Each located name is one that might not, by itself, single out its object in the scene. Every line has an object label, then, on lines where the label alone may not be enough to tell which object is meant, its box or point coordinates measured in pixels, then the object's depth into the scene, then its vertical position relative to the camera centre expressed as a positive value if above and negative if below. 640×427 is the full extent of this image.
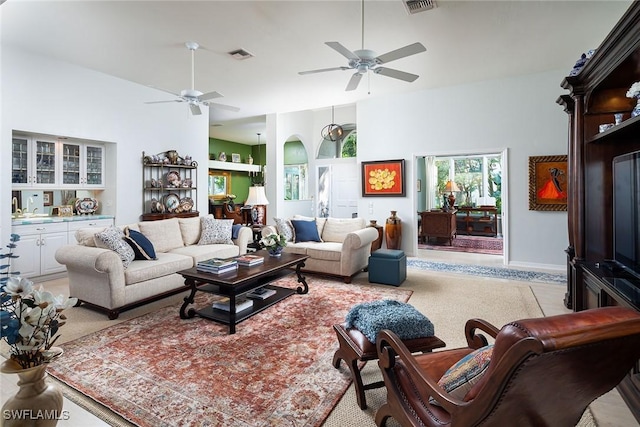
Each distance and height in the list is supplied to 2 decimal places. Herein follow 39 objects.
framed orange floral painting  6.46 +0.72
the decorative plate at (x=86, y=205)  5.29 +0.16
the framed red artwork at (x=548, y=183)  5.18 +0.49
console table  8.99 -0.16
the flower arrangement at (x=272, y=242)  3.89 -0.33
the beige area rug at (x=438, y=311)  1.87 -1.02
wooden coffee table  2.92 -0.69
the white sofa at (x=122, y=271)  3.19 -0.59
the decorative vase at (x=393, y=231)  6.29 -0.33
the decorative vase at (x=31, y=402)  0.87 -0.51
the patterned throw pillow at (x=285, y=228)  5.03 -0.22
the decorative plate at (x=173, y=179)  6.24 +0.68
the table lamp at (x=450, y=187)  9.29 +0.76
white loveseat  4.52 -0.47
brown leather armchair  0.83 -0.45
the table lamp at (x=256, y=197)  6.21 +0.33
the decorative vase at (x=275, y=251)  3.95 -0.45
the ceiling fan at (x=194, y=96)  4.22 +1.56
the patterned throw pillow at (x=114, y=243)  3.39 -0.30
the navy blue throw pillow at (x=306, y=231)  5.16 -0.27
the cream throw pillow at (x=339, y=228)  5.25 -0.23
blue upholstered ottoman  4.36 -0.72
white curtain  9.83 +0.93
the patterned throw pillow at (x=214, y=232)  4.80 -0.26
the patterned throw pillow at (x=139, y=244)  3.70 -0.34
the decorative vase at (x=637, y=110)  2.19 +0.70
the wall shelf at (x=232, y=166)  9.79 +1.56
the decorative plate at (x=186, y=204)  6.35 +0.21
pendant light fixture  7.98 +2.06
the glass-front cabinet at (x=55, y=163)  4.57 +0.79
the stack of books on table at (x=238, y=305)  3.15 -0.89
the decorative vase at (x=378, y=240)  6.27 -0.49
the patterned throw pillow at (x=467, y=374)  1.13 -0.58
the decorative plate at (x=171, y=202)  6.15 +0.24
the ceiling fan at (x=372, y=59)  2.93 +1.50
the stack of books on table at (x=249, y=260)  3.50 -0.50
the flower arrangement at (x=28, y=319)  0.86 -0.28
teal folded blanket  1.92 -0.65
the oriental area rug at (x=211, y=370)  1.86 -1.08
